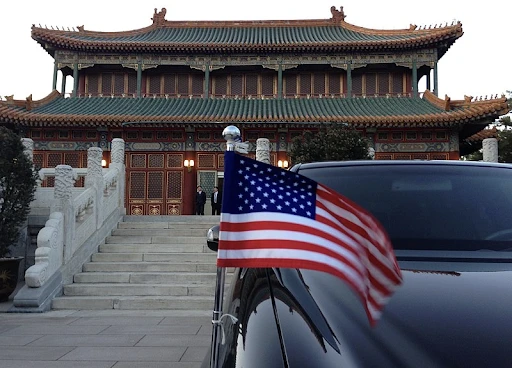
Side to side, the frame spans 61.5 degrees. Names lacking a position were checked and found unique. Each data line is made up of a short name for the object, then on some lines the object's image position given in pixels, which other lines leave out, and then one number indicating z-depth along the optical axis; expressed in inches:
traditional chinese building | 657.0
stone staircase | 276.2
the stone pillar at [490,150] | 581.6
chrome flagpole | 66.8
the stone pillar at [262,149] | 490.3
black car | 46.5
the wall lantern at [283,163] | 677.3
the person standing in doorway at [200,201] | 658.8
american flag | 60.4
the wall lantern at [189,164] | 697.6
